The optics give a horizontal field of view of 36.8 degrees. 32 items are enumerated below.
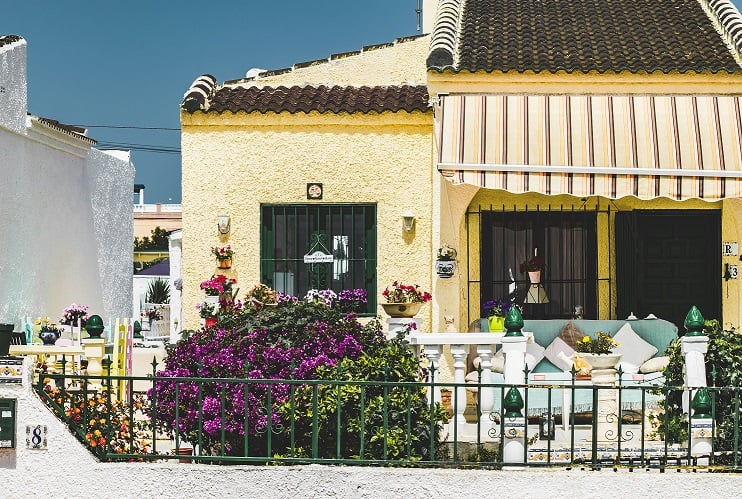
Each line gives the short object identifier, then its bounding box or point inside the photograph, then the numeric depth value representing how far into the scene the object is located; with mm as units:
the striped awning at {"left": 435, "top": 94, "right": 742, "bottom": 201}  15961
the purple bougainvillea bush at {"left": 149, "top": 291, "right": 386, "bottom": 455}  11430
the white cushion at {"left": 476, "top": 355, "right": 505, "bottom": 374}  15297
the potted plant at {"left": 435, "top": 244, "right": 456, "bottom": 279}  17250
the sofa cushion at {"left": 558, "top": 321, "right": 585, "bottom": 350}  16672
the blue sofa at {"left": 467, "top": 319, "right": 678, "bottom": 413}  16766
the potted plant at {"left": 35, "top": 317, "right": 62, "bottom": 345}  17688
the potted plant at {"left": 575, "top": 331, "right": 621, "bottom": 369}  14609
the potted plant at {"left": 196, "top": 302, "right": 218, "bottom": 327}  16156
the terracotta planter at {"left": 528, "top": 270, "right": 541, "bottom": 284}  18484
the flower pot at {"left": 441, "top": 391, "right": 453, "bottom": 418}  15539
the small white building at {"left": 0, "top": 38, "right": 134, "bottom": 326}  22109
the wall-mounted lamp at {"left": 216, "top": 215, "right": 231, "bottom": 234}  18016
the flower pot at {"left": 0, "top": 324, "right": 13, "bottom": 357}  12305
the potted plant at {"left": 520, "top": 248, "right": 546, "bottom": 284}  18500
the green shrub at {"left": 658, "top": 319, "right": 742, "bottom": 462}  11312
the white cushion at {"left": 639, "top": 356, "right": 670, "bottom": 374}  15648
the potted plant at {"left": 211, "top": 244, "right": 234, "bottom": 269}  18000
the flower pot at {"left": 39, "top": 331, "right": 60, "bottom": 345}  17672
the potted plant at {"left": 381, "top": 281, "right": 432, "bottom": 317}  16469
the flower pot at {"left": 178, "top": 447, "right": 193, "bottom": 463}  11483
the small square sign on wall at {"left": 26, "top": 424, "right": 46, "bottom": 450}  10797
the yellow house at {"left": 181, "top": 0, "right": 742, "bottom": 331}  17125
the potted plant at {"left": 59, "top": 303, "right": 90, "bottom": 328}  20703
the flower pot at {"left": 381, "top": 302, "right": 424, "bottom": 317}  16453
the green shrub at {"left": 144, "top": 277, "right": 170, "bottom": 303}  47844
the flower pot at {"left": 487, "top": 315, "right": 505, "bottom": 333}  15047
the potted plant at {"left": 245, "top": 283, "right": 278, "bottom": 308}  16156
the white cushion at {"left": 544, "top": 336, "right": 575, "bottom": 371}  15477
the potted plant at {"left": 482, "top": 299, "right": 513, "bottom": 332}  17494
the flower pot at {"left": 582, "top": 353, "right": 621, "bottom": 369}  14586
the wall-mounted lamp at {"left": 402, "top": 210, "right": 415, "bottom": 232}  17734
